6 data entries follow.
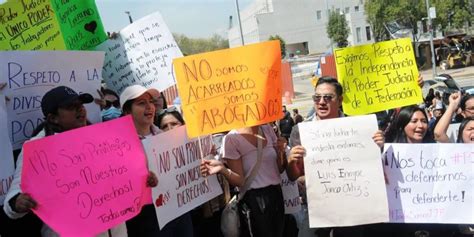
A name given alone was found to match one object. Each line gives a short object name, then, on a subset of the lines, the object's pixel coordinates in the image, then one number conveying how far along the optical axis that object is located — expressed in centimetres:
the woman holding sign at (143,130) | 315
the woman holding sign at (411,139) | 357
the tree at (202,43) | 11270
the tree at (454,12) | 4188
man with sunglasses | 329
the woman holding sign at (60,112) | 270
